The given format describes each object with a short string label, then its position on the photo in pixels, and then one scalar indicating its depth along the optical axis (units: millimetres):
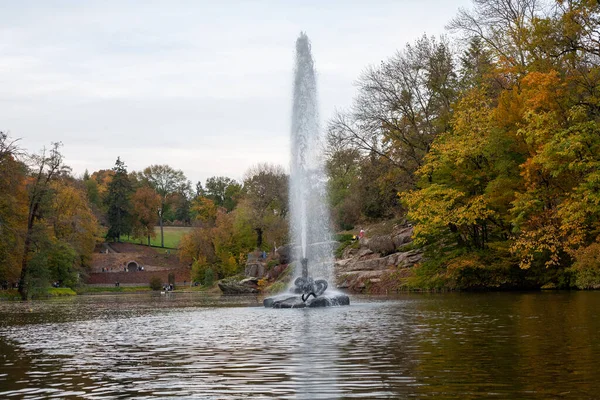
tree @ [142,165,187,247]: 161250
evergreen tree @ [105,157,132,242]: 133125
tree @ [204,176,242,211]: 139625
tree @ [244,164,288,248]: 85875
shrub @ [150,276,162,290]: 108500
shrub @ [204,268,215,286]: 88000
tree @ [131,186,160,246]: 138125
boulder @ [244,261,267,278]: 71812
